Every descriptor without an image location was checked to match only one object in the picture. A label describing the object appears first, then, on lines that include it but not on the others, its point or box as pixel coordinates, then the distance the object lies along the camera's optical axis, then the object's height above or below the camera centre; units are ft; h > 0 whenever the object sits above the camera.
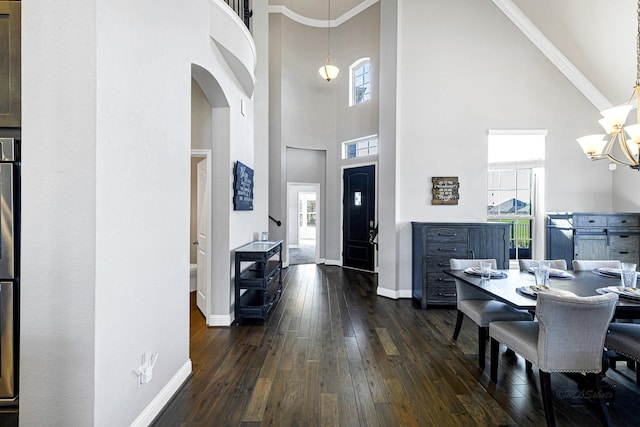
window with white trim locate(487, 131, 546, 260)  15.40 +1.50
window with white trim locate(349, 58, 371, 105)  21.15 +10.17
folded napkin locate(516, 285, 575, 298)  6.55 -1.84
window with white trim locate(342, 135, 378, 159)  20.97 +5.14
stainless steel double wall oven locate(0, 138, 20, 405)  4.50 -0.91
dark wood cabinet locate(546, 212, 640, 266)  13.39 -1.04
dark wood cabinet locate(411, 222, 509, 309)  13.43 -1.44
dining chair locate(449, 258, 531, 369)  8.11 -2.85
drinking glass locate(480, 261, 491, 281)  8.49 -1.72
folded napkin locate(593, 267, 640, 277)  8.79 -1.82
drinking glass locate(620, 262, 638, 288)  7.16 -1.55
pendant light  17.65 +8.99
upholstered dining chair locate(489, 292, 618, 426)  5.63 -2.52
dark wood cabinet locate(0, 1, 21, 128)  4.58 +2.40
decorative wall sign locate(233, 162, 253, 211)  11.35 +1.10
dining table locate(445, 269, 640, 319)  6.28 -1.94
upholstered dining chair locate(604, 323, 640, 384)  6.39 -2.92
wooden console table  11.09 -2.76
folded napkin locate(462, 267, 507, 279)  8.62 -1.86
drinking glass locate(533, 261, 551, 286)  7.43 -1.60
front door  20.83 -0.21
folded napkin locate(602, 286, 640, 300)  6.48 -1.84
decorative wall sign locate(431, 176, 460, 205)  14.83 +1.24
